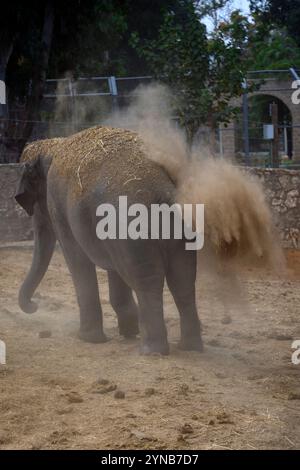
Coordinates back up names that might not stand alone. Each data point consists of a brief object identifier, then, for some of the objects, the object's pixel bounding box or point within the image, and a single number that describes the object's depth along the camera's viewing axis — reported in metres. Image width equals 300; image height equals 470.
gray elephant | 11.42
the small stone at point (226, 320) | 14.38
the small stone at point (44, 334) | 13.29
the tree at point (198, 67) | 27.11
